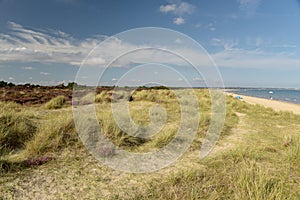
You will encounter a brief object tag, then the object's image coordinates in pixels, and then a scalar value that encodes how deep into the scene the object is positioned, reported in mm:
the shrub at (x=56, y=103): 11969
